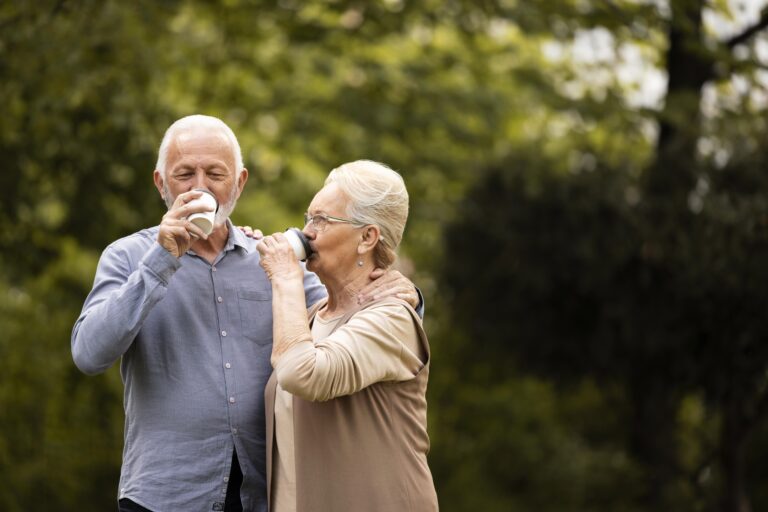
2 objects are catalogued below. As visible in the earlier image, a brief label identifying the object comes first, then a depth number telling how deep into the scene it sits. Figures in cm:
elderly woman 538
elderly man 580
